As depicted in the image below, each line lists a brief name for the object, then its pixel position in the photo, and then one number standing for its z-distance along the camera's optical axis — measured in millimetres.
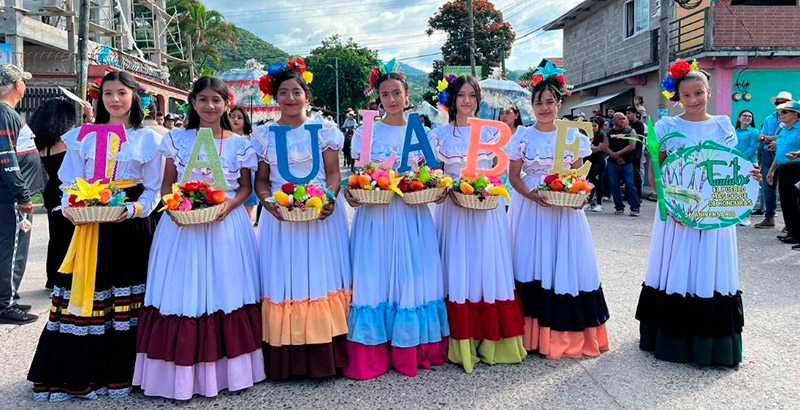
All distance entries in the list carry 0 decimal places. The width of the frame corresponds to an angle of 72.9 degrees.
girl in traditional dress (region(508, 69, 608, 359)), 4000
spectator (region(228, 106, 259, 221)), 6398
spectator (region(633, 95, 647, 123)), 13227
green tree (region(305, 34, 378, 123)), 52406
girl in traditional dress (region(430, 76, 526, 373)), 3879
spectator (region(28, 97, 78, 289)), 5387
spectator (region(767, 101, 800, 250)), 7934
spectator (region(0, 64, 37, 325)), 4559
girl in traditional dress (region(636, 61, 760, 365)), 3811
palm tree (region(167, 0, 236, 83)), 40094
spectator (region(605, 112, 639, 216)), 10836
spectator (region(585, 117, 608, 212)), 11523
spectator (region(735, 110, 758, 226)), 9641
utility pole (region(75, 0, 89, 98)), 11539
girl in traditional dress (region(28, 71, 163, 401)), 3471
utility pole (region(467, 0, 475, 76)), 24344
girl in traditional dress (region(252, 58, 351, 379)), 3594
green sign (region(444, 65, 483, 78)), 19891
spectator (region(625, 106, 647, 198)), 12055
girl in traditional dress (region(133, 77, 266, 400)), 3385
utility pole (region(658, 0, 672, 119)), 12743
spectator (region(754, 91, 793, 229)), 9273
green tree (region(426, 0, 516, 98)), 37219
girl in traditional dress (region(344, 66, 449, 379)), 3725
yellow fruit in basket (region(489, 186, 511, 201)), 3709
